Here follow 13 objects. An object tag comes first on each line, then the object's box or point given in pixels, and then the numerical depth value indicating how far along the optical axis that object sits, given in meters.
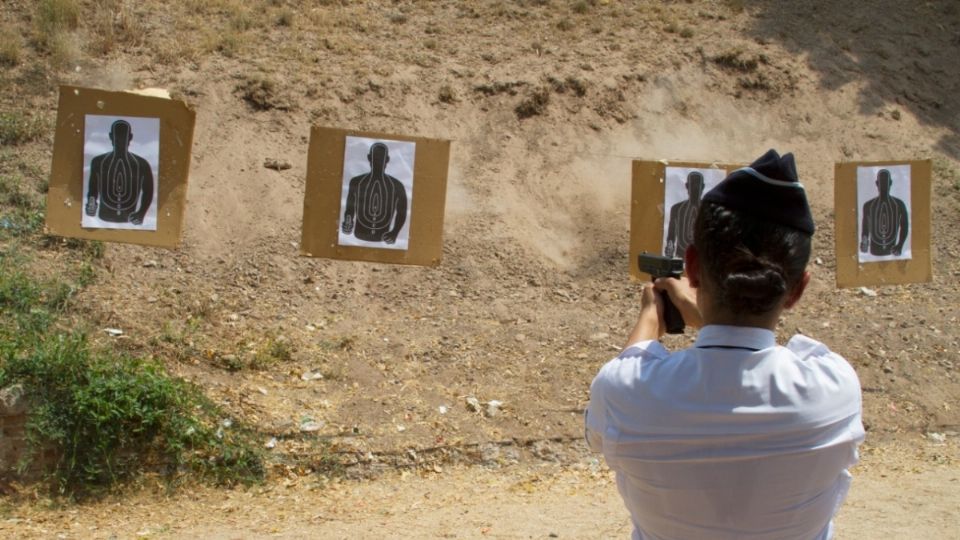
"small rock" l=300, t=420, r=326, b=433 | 6.31
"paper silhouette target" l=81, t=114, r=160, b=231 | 5.82
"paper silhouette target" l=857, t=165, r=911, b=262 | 7.29
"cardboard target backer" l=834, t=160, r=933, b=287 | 7.27
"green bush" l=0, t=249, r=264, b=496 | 5.56
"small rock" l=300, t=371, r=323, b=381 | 7.08
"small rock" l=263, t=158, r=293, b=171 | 9.95
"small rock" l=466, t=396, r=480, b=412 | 6.94
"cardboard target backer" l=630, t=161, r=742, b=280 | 6.56
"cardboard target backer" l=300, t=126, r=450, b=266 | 5.99
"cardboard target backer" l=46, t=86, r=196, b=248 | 5.81
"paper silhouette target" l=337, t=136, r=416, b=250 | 6.00
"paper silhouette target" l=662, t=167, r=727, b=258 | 6.59
